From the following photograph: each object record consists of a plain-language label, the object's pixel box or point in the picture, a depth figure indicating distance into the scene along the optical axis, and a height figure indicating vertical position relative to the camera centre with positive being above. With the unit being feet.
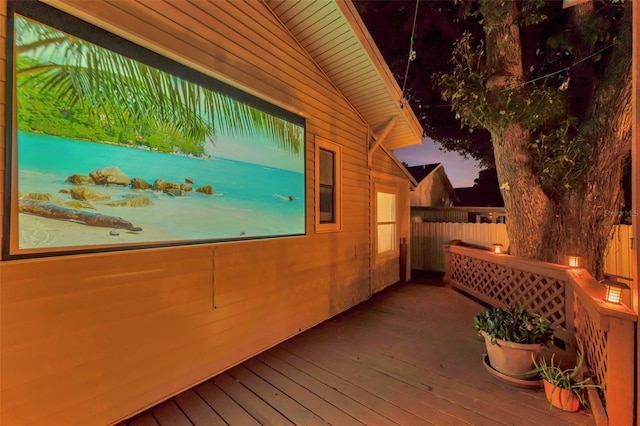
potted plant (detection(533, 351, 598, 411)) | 7.27 -5.00
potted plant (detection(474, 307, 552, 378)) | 8.46 -4.18
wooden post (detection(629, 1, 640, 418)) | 5.93 +1.14
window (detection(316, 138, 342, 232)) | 13.69 +1.48
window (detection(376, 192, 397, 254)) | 20.01 -0.73
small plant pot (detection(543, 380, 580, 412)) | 7.26 -5.24
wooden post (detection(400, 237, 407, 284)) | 22.55 -4.17
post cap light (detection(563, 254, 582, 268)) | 12.99 -2.42
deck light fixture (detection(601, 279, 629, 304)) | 6.93 -2.16
